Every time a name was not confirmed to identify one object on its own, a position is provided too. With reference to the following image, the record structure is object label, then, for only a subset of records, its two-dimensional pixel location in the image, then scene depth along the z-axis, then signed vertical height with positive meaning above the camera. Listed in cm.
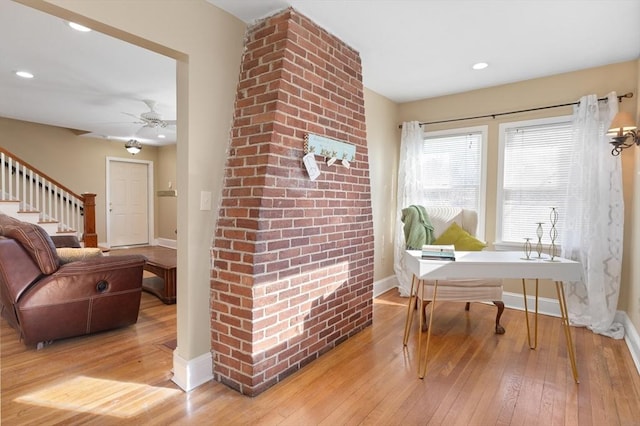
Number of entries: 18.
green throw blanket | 324 -25
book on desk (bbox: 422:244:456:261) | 222 -35
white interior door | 694 -9
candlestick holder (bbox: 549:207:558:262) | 323 -24
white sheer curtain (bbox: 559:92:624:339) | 292 -14
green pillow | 311 -36
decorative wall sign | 226 +40
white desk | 211 -43
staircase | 453 -8
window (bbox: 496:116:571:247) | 330 +30
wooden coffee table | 363 -92
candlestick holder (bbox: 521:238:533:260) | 228 -37
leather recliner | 244 -70
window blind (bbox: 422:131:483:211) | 380 +39
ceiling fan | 410 +101
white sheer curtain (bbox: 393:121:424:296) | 407 +35
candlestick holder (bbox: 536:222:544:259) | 233 -21
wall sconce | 255 +59
